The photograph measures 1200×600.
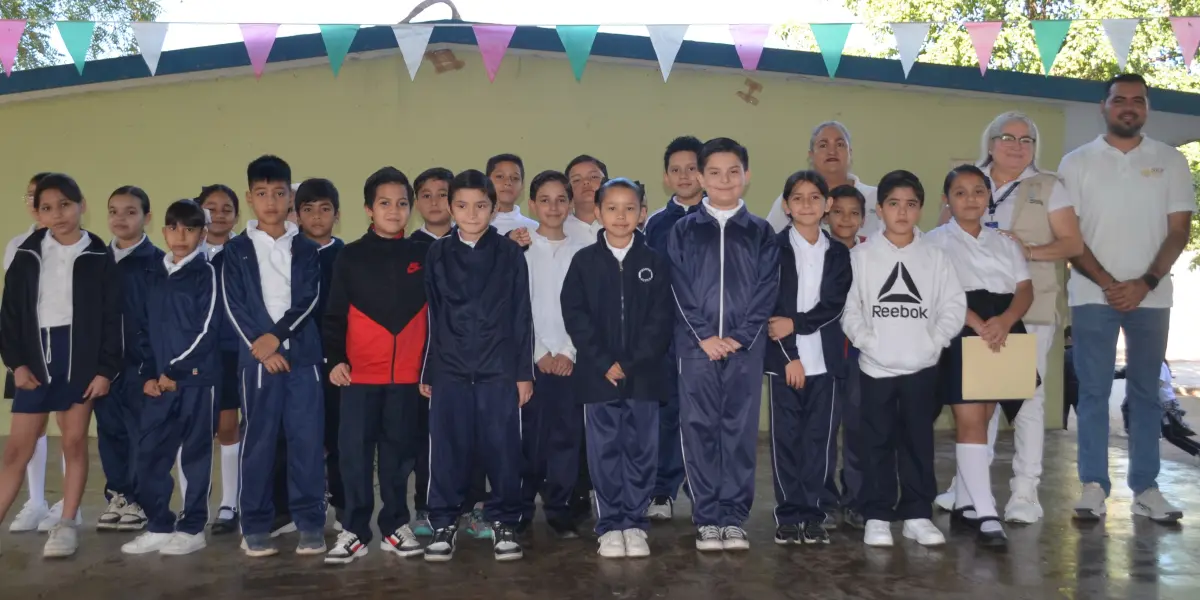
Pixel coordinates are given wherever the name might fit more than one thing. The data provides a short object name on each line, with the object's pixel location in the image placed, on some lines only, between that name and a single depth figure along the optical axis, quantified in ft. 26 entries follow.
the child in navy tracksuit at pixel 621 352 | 13.98
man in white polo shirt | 15.90
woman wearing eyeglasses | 15.74
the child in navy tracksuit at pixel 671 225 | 16.19
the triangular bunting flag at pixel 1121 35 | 17.85
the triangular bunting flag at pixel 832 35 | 18.81
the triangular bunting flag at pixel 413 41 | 19.99
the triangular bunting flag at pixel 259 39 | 19.01
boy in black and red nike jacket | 13.88
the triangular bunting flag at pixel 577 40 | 19.29
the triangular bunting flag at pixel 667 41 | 19.12
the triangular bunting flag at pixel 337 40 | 19.11
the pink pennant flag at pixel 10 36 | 18.47
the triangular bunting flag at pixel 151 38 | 18.02
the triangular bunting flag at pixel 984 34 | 18.75
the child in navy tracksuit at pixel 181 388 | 14.48
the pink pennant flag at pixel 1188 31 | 17.88
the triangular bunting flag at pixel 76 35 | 18.29
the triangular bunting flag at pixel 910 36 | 18.71
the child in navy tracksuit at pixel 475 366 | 13.80
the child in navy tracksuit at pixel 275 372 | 14.12
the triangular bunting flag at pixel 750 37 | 18.99
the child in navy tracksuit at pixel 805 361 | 14.37
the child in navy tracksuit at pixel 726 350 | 14.11
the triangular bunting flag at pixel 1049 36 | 18.20
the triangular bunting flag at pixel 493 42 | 20.58
